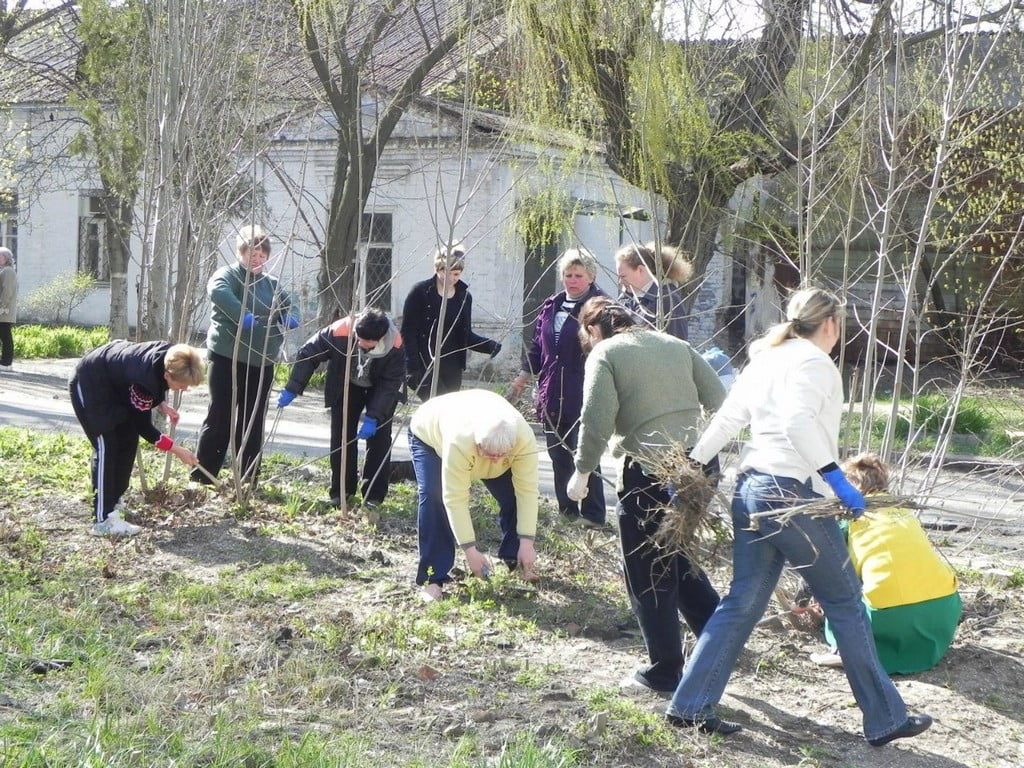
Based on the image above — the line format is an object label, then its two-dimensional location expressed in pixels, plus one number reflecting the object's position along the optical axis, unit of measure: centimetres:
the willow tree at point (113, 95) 1238
